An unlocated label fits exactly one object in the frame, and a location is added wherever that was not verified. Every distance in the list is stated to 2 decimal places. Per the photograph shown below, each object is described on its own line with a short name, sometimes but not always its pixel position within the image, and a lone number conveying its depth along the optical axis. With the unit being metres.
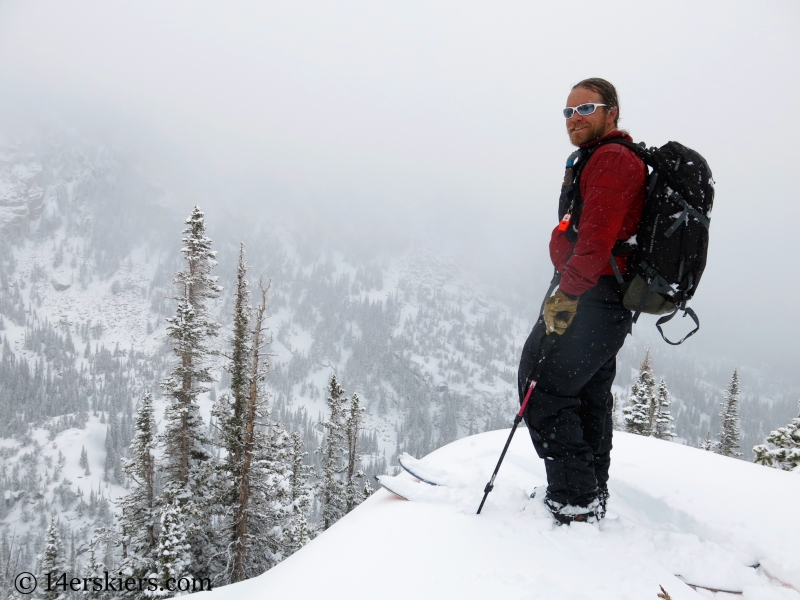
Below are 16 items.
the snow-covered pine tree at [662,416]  28.40
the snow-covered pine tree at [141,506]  14.71
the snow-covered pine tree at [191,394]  13.66
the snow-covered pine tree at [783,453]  8.68
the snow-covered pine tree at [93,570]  16.95
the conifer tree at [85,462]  123.66
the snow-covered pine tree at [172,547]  12.83
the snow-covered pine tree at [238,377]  13.78
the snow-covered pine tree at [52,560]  24.30
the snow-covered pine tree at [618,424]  29.02
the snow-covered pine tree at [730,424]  29.89
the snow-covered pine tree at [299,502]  19.44
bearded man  2.92
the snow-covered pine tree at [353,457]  23.52
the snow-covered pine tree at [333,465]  23.98
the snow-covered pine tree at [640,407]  23.89
